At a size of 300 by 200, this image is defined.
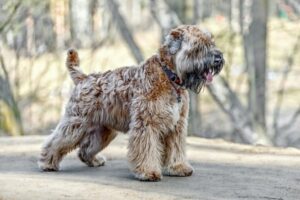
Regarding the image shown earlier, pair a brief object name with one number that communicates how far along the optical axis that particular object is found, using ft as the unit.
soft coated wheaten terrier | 28.43
